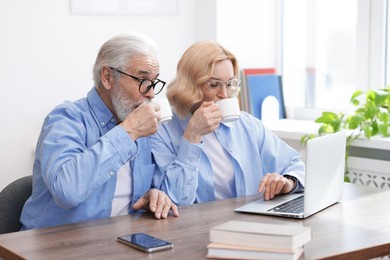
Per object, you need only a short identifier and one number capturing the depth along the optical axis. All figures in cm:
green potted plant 369
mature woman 284
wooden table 221
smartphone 222
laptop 253
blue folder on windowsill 432
